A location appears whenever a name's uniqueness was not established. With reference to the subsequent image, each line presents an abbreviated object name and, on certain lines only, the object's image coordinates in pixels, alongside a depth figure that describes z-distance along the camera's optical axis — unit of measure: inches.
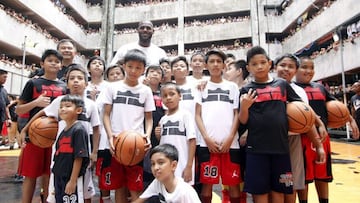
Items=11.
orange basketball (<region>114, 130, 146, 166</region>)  96.9
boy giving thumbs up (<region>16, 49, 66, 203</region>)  110.7
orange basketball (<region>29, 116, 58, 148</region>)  104.5
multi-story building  619.8
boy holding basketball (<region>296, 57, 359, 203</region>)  113.2
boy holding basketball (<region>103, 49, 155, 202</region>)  106.2
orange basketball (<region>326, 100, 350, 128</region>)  122.2
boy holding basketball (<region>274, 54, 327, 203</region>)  104.9
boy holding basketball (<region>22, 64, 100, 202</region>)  105.6
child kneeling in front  85.7
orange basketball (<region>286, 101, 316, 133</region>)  100.9
